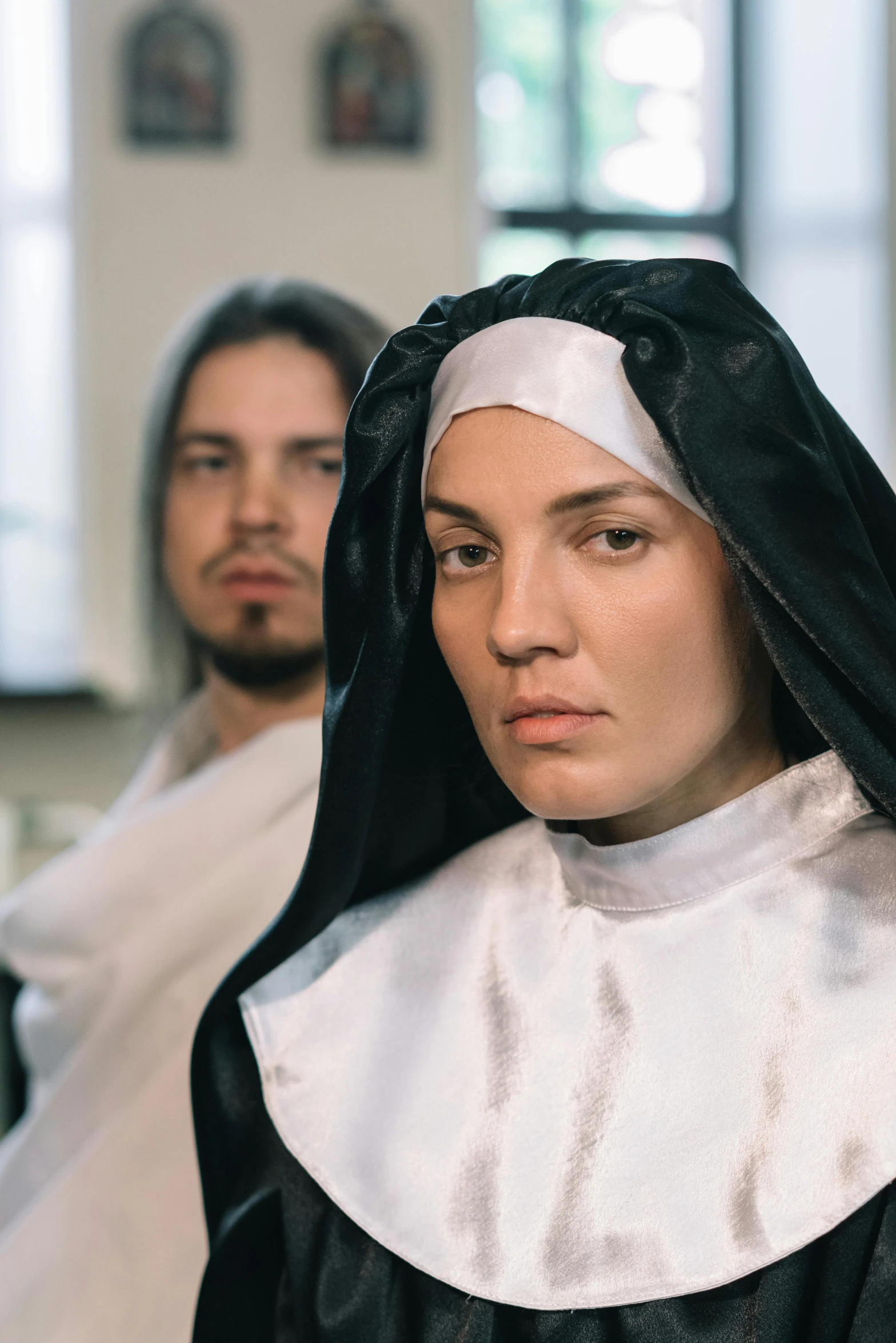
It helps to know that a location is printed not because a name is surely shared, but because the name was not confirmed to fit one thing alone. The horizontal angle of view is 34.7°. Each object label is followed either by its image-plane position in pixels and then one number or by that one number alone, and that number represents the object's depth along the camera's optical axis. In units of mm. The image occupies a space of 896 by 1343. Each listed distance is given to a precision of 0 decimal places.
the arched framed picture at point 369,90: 5227
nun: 1297
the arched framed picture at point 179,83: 5164
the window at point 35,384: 5328
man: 2068
